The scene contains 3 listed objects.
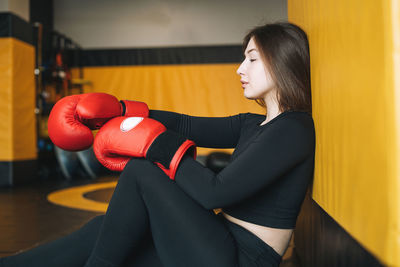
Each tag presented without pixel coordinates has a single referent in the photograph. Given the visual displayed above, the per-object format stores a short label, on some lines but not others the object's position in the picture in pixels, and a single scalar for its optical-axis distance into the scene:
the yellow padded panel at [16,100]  4.46
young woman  0.86
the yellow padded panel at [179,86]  6.46
